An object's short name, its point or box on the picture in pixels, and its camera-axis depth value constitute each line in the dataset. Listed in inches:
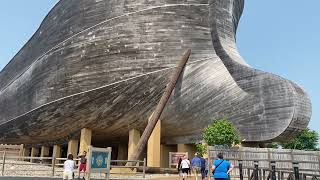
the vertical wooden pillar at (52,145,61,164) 1178.8
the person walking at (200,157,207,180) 483.2
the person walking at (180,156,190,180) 470.1
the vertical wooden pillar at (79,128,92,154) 972.6
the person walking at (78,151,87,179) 464.0
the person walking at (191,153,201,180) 457.9
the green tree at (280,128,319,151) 1868.3
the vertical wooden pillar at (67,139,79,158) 1063.4
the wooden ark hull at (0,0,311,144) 863.9
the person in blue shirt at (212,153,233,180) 270.2
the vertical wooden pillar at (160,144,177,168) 1061.6
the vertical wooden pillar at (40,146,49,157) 1286.0
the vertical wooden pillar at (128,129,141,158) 955.9
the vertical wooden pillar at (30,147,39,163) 1401.9
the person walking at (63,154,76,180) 369.3
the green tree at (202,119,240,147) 737.3
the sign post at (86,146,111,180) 314.7
